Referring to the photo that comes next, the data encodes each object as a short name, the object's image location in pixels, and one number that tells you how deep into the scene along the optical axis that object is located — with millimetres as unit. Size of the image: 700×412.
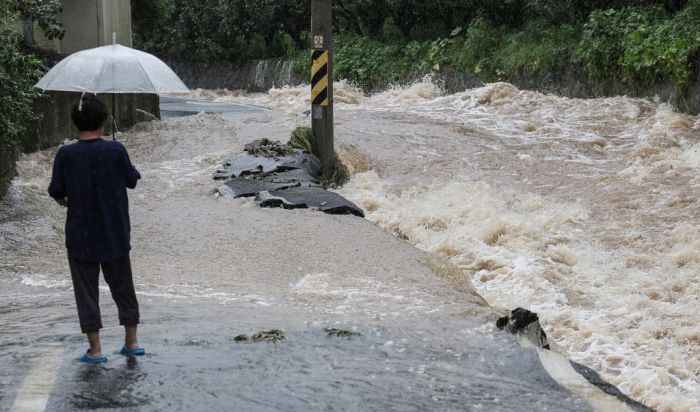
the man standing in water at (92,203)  9634
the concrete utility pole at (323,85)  26220
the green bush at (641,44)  35908
